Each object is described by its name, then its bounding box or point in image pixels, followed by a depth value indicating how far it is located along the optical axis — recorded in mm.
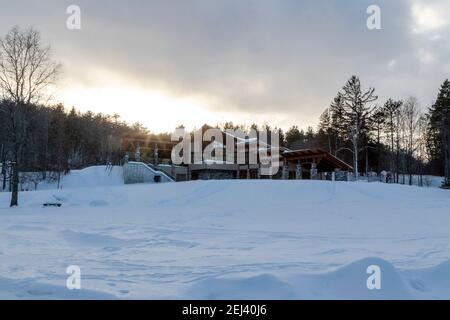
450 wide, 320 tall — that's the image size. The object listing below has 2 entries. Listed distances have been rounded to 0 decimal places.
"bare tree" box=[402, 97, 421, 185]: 50625
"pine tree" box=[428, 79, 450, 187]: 50881
